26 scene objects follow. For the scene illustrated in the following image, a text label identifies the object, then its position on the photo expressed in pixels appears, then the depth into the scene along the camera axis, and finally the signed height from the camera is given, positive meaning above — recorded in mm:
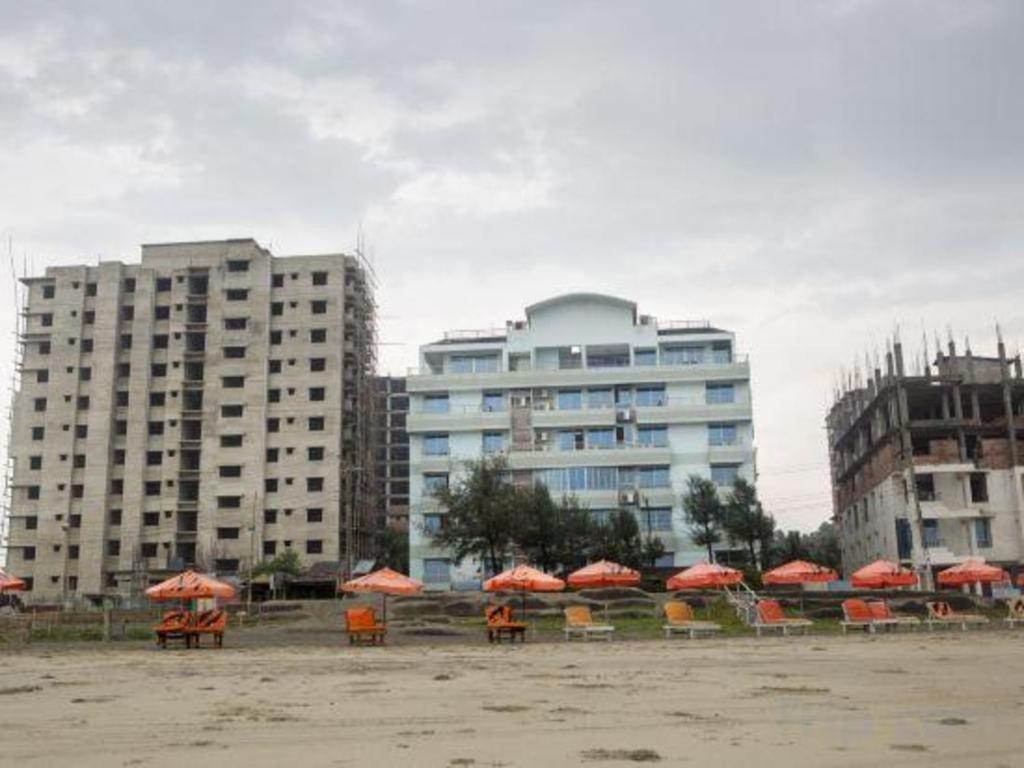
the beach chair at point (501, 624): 31078 -1354
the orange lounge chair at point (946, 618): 34344 -1659
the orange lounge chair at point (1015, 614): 35981 -1678
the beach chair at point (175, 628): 30422 -1224
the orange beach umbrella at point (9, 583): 37750 +160
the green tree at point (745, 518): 70062 +3342
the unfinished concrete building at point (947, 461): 66562 +6567
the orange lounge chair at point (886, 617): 33906 -1565
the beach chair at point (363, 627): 31297 -1358
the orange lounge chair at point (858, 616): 33594 -1488
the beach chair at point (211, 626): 30328 -1196
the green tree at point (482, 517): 64375 +3540
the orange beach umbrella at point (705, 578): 35500 -216
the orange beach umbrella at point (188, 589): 32812 -168
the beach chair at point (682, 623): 32562 -1530
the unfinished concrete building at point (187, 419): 85375 +13399
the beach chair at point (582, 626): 31234 -1493
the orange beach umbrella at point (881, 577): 37844 -345
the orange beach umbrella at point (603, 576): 36719 -89
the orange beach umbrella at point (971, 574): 40094 -327
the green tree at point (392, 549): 94788 +2641
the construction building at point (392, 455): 111562 +12831
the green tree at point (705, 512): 71188 +3829
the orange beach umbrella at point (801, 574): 37625 -188
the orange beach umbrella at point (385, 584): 33312 -159
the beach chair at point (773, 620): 32375 -1518
